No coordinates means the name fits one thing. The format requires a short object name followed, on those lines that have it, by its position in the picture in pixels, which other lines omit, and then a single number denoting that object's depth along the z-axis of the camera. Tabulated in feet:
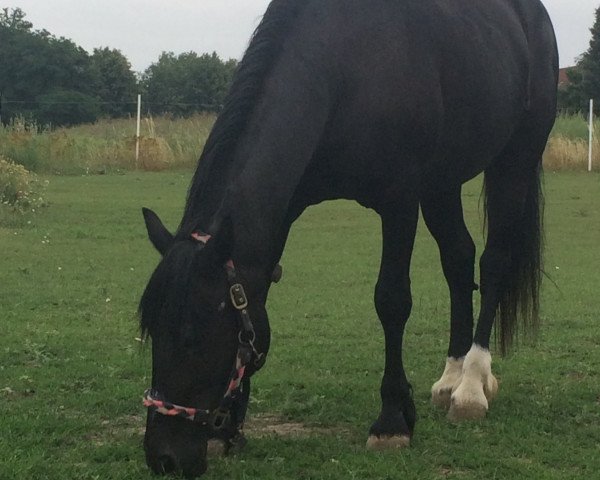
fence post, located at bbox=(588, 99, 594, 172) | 69.42
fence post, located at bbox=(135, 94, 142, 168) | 75.56
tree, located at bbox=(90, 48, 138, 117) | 167.22
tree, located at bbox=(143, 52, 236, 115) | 138.86
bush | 43.32
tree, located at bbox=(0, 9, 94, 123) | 161.58
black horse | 9.38
